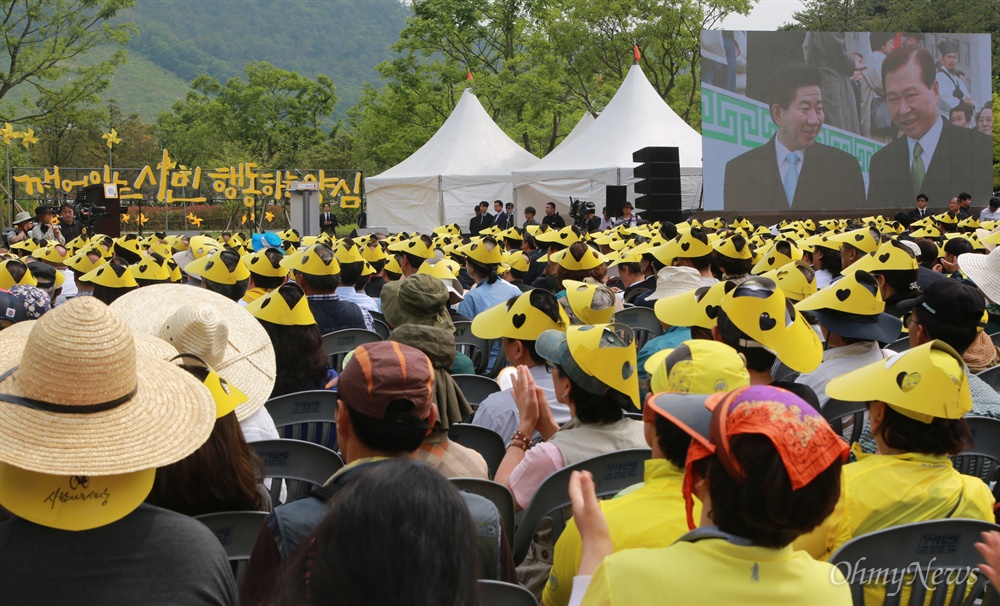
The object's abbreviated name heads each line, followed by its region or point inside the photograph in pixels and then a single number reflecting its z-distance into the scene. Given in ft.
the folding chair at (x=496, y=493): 10.41
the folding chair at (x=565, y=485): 10.73
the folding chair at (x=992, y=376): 16.57
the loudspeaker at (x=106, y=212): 72.00
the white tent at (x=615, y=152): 87.92
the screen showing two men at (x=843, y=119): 85.46
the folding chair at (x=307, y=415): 15.35
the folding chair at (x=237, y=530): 9.18
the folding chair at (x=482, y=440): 13.30
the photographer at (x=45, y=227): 58.70
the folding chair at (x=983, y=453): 12.82
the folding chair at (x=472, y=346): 24.03
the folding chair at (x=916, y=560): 8.87
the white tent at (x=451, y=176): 98.22
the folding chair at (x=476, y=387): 17.40
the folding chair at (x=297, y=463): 11.97
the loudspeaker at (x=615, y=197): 75.51
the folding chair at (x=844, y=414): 14.87
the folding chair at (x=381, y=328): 25.71
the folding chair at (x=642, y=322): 24.34
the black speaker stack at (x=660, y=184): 62.85
